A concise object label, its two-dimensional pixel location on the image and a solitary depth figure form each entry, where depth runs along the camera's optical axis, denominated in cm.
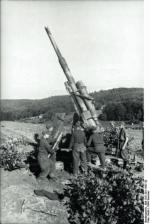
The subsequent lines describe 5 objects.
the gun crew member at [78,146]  920
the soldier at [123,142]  1040
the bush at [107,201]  736
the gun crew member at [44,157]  872
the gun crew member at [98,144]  948
